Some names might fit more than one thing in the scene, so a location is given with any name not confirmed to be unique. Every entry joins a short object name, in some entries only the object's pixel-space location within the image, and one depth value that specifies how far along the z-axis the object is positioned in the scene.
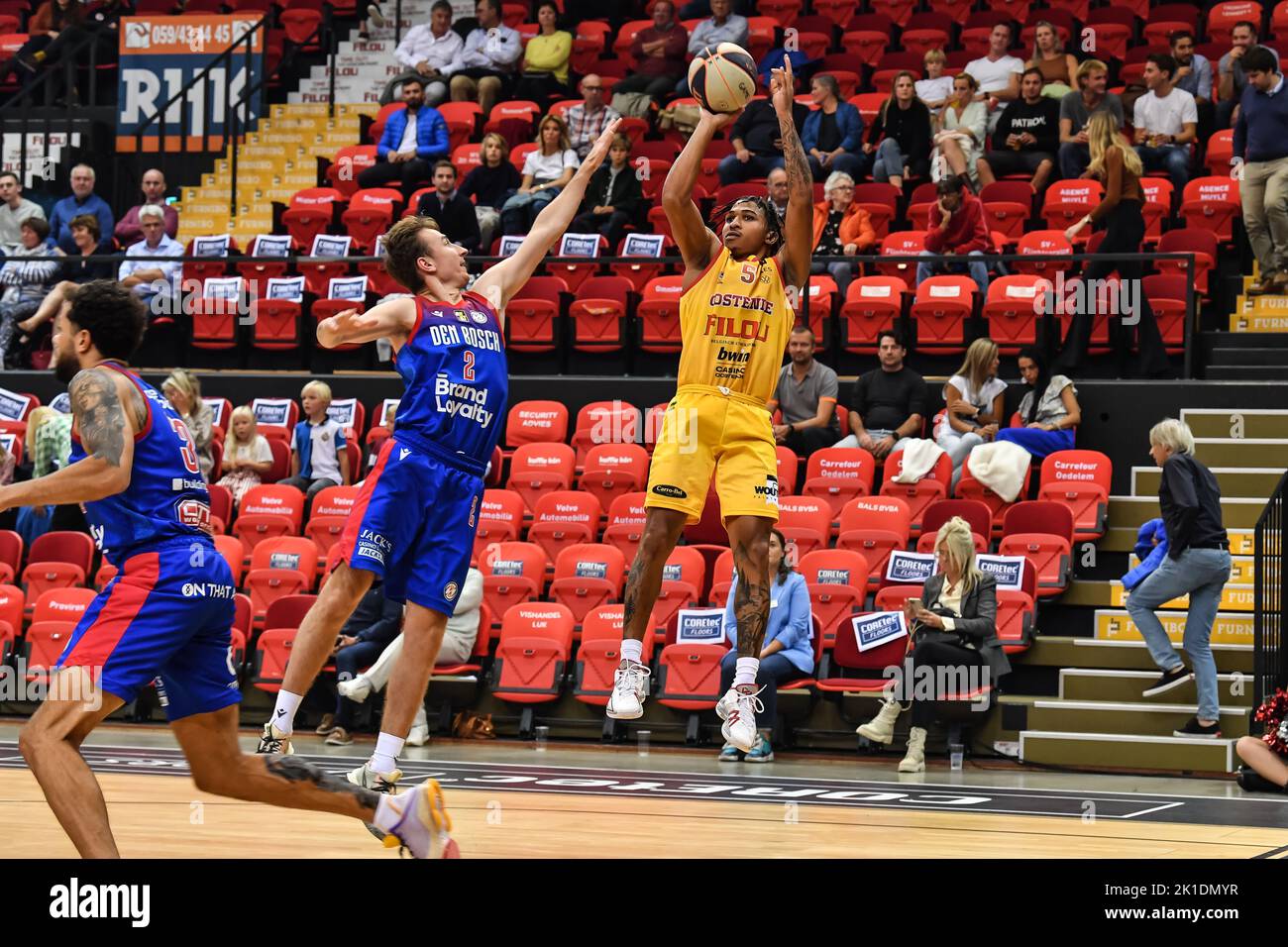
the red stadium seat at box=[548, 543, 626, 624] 13.13
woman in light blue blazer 11.90
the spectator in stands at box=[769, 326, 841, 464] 13.89
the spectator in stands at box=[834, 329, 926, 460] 13.72
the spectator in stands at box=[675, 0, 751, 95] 18.50
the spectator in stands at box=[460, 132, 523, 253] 17.20
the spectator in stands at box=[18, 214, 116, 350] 17.41
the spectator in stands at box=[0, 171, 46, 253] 17.97
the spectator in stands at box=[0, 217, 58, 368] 16.98
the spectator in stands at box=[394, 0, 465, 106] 19.94
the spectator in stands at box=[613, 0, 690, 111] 18.30
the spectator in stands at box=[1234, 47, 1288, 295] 14.30
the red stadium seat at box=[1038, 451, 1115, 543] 13.02
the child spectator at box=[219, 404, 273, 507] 14.79
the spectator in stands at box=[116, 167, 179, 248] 17.72
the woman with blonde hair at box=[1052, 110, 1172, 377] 13.94
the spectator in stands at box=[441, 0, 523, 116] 19.55
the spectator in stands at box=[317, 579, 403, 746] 12.72
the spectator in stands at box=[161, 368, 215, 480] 14.30
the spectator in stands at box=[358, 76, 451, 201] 18.12
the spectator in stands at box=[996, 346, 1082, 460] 13.48
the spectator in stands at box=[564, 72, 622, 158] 17.72
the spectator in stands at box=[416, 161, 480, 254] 16.17
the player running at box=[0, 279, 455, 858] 5.49
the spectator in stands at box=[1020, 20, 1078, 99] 16.66
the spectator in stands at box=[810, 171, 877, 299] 15.64
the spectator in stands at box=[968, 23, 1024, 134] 16.77
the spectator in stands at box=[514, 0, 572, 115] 19.45
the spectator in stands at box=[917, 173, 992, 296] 14.68
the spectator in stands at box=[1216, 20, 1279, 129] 16.16
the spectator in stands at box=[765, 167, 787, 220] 14.42
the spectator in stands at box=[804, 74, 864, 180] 16.50
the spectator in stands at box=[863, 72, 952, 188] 16.50
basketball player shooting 7.98
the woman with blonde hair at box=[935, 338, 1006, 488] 13.48
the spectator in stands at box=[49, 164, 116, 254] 18.27
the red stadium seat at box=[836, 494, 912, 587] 12.83
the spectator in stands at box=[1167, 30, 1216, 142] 16.53
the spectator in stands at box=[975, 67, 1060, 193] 16.20
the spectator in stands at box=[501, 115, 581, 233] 16.70
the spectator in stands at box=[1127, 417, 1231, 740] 11.46
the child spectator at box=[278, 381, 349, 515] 14.69
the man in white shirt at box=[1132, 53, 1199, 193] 15.88
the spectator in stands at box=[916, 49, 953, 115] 17.39
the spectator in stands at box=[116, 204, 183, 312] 16.69
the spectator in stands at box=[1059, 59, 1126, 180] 15.52
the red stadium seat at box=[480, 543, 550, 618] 13.30
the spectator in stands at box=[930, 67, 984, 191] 16.03
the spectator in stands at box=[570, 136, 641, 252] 16.62
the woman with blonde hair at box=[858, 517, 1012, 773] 11.59
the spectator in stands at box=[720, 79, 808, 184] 16.73
